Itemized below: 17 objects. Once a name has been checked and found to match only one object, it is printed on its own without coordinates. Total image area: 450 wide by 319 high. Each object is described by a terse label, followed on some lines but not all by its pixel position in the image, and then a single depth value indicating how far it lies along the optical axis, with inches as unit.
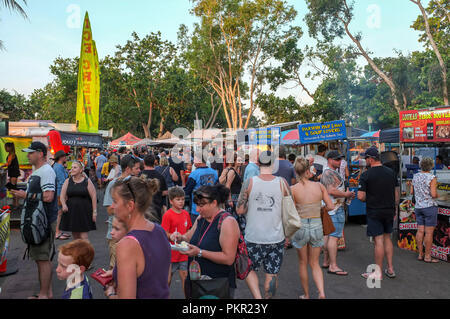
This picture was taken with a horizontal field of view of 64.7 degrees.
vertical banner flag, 554.3
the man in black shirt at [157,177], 234.2
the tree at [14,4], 350.9
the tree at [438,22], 838.6
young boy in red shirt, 160.2
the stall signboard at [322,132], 384.2
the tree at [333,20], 945.5
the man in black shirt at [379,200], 205.0
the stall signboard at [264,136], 491.5
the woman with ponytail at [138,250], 75.0
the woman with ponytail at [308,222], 167.6
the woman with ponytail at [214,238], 107.4
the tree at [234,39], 965.2
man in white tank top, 154.3
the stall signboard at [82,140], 465.2
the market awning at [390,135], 351.8
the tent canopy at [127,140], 1245.4
